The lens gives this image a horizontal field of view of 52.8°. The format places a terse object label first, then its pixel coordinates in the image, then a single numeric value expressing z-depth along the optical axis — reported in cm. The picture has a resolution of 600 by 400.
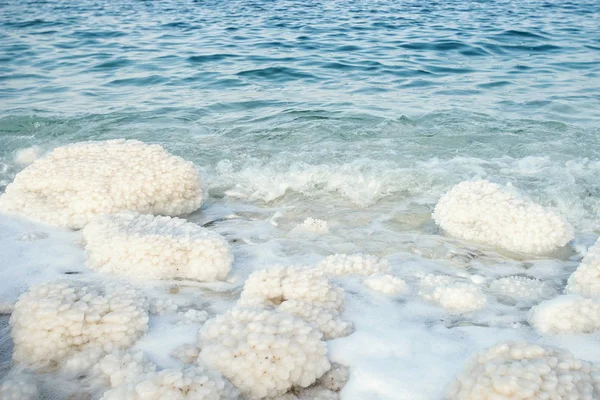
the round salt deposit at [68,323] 236
